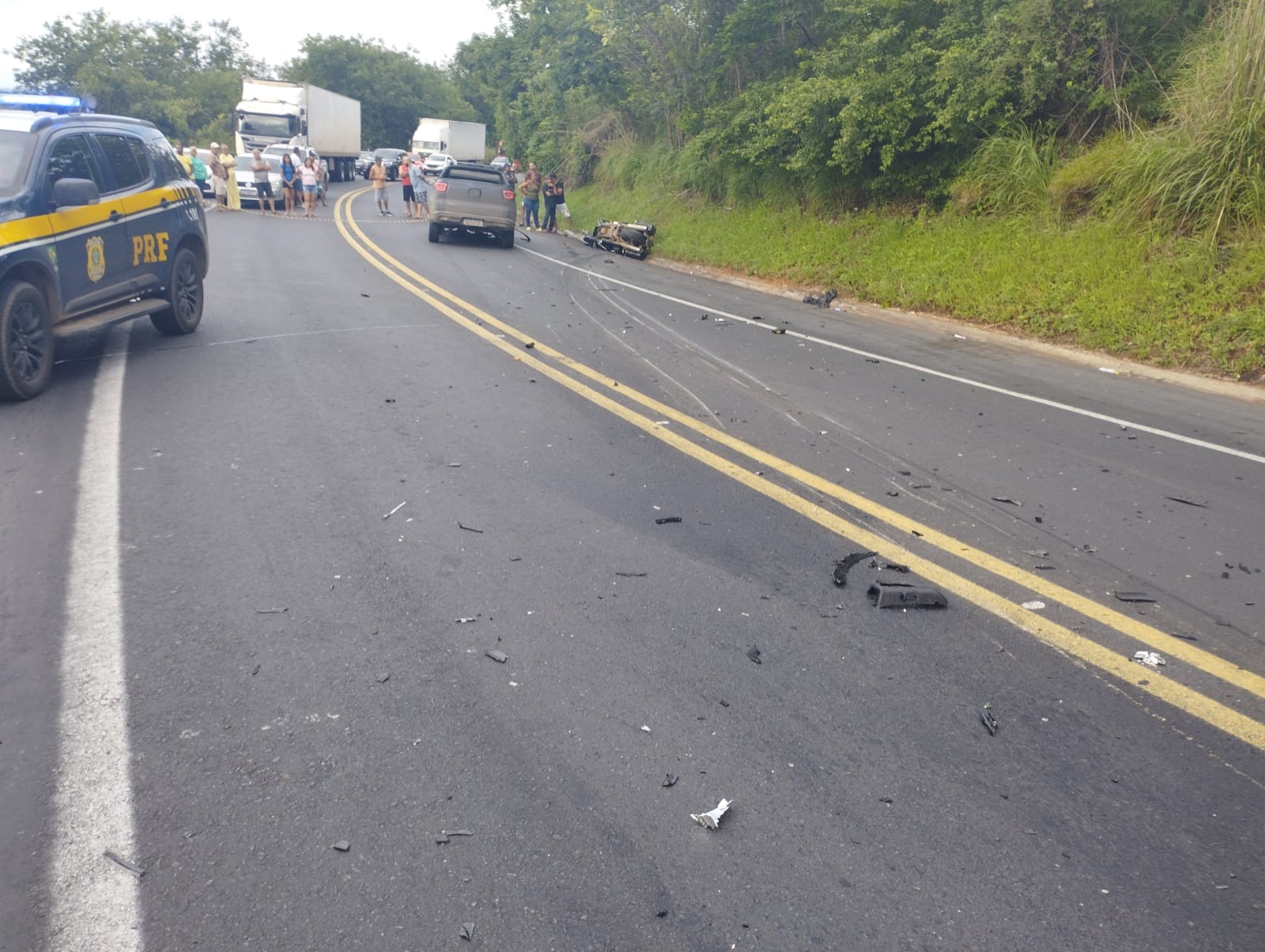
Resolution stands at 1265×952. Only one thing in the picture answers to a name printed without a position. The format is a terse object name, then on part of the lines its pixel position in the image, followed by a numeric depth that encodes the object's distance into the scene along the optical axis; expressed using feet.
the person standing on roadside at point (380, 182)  102.06
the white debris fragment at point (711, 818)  10.95
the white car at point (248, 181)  101.76
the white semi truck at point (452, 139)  199.62
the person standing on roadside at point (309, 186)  92.63
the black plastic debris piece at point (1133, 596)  16.84
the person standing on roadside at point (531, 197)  100.53
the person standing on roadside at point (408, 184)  101.50
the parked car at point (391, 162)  177.27
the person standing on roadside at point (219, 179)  94.99
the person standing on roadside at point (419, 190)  103.91
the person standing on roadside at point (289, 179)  94.27
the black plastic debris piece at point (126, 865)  9.95
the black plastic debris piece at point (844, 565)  17.10
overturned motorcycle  80.07
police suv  25.32
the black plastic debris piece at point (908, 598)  16.22
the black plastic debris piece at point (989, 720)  12.93
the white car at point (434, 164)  170.40
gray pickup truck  73.51
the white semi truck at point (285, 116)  131.23
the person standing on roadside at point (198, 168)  84.79
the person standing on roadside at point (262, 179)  93.35
